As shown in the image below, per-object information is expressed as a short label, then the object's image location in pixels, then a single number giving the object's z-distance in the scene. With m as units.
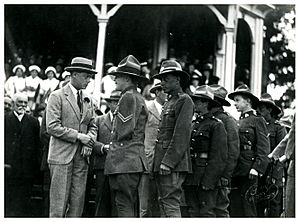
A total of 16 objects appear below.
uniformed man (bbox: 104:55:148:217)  5.46
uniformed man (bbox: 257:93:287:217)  7.58
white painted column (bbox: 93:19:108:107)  10.95
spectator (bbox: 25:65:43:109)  10.98
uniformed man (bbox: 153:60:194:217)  5.49
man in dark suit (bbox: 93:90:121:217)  6.32
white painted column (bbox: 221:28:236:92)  11.88
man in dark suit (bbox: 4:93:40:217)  7.59
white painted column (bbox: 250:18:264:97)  14.22
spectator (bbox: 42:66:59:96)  11.45
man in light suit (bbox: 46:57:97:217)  5.59
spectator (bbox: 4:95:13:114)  8.05
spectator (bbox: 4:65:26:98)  11.41
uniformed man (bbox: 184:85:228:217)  6.05
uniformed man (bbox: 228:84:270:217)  6.77
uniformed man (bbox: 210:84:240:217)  6.30
